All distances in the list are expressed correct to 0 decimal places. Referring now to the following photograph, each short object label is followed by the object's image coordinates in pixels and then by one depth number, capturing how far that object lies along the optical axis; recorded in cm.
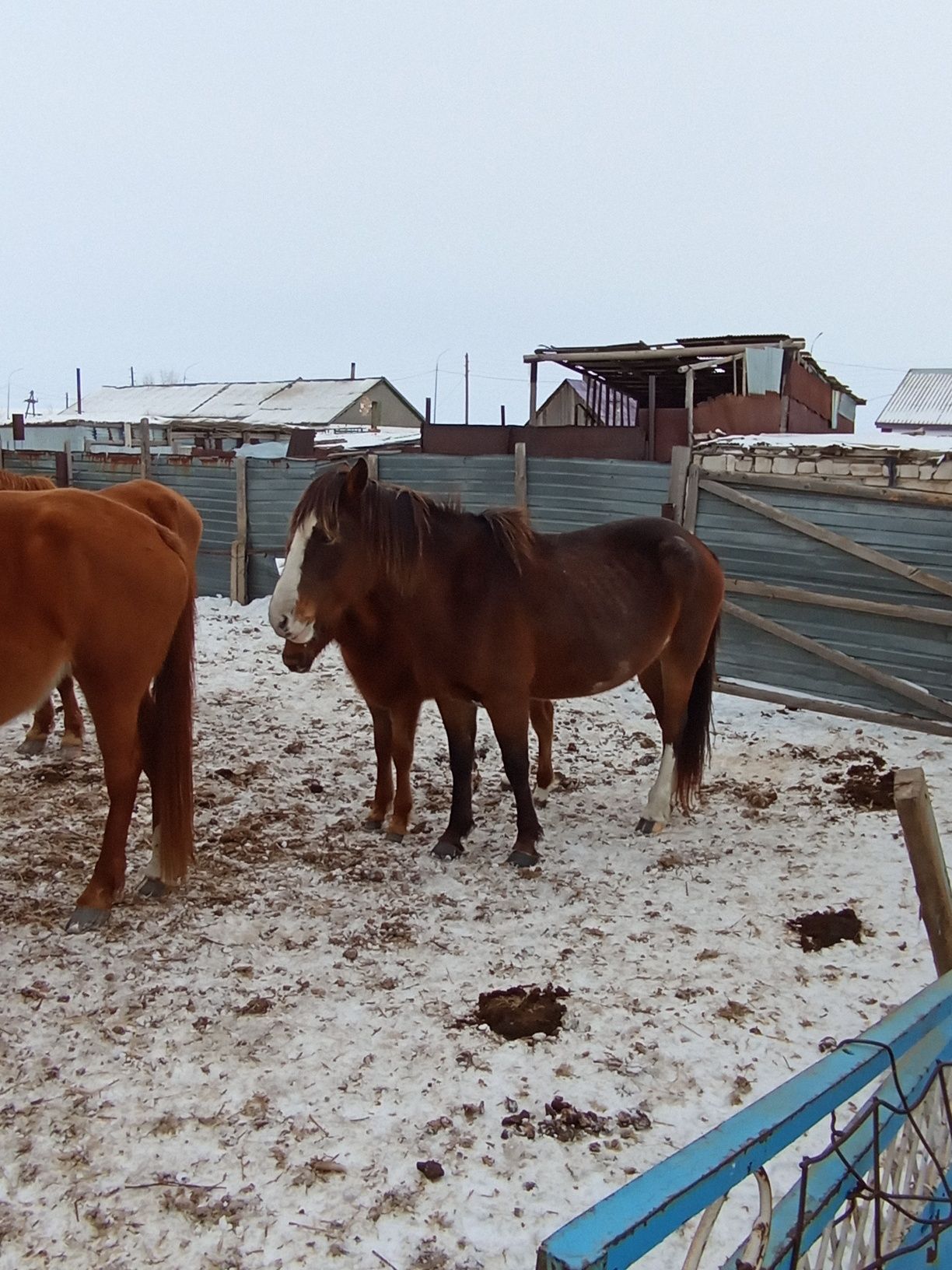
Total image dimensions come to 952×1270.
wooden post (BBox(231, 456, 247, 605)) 985
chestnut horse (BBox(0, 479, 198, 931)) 315
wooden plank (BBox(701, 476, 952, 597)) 598
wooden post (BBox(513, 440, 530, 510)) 807
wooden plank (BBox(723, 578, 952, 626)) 599
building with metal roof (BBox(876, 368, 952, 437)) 2745
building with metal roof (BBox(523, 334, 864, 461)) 1337
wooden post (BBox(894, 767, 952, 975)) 219
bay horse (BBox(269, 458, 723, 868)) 380
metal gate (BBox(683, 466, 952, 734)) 609
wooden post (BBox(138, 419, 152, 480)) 1084
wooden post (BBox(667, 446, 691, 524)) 708
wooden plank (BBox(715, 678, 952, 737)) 605
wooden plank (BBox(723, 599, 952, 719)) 611
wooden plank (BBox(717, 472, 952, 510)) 600
